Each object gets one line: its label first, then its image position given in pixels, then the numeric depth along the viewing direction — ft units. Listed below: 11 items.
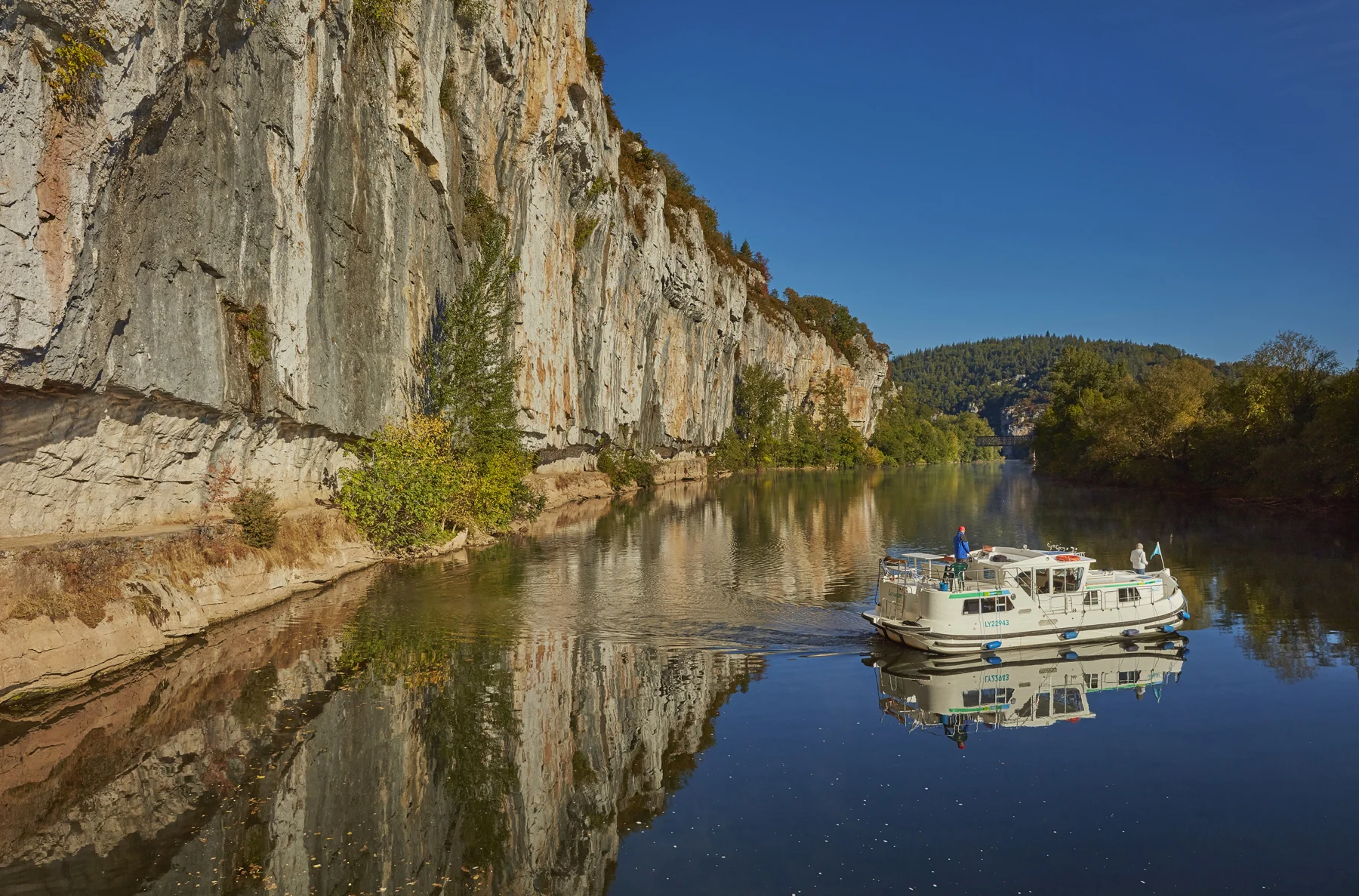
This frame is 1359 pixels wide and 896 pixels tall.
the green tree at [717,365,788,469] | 429.38
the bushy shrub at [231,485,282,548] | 85.40
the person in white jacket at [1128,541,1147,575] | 84.58
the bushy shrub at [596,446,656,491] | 256.32
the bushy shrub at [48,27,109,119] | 53.62
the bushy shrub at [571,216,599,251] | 214.69
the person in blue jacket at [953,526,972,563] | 81.87
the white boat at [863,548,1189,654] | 74.08
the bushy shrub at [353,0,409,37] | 112.06
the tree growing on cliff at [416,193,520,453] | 134.62
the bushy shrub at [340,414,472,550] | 110.52
